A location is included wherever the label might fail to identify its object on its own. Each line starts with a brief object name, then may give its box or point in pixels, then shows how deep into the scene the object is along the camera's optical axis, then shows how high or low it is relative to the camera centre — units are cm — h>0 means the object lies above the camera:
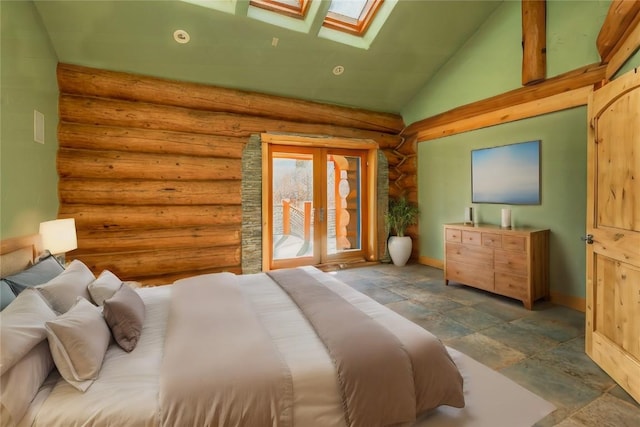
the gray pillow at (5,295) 166 -47
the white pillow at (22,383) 113 -70
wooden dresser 355 -65
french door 513 +12
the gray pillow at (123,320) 167 -63
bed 122 -74
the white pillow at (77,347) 133 -63
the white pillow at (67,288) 181 -48
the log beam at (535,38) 373 +217
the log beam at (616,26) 226 +153
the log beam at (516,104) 339 +149
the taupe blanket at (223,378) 123 -74
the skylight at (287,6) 381 +271
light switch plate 297 +90
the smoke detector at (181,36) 367 +221
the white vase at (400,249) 559 -73
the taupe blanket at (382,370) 141 -81
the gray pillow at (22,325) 119 -51
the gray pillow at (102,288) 208 -54
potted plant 560 -28
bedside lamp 278 -21
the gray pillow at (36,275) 193 -43
